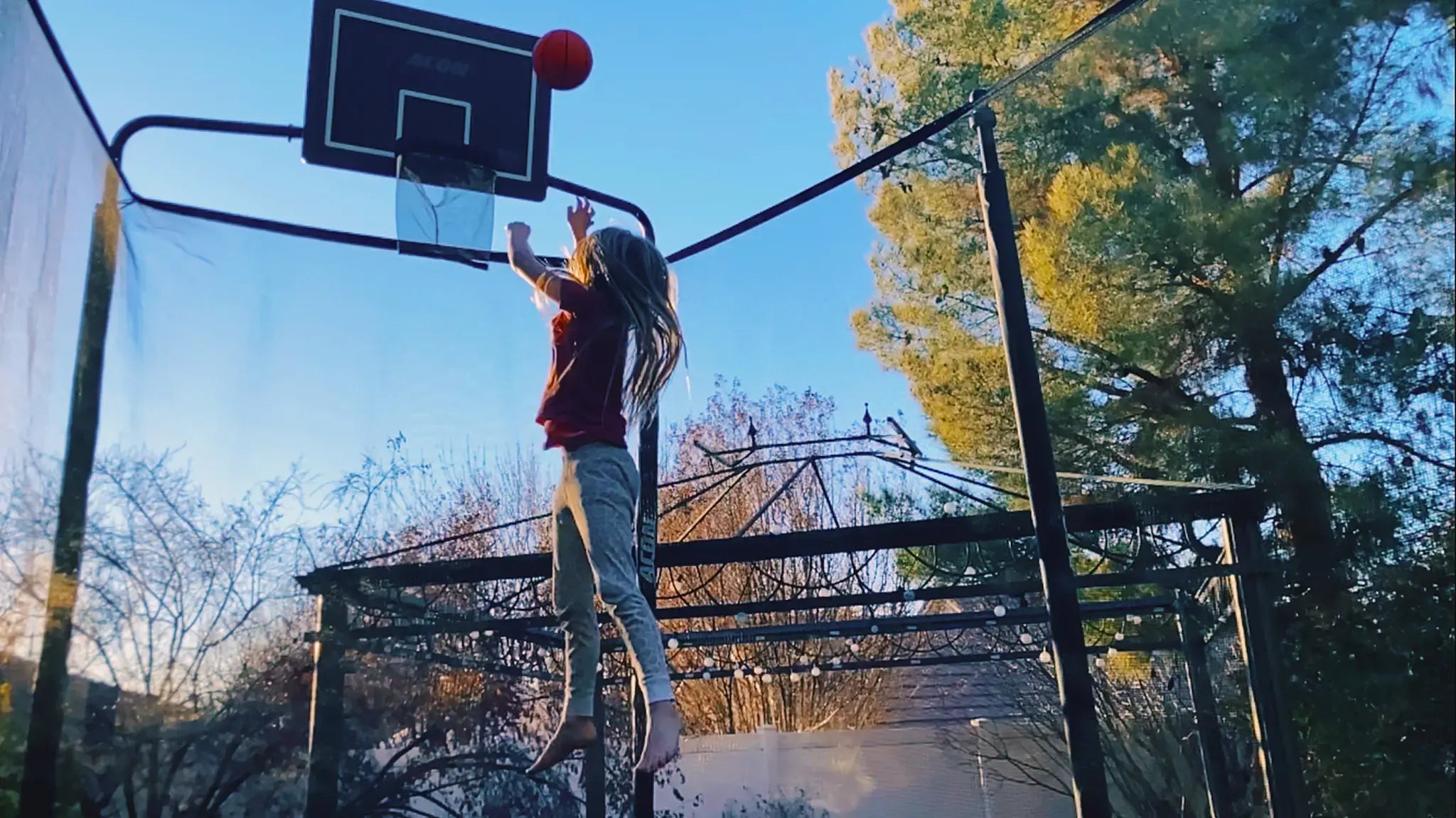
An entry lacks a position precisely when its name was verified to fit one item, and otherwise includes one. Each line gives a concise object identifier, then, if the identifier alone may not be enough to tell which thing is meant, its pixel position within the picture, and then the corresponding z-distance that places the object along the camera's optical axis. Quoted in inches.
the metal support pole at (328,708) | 122.5
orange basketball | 87.5
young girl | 62.7
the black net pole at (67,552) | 94.7
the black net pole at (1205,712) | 121.9
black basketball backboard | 100.2
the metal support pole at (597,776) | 143.3
